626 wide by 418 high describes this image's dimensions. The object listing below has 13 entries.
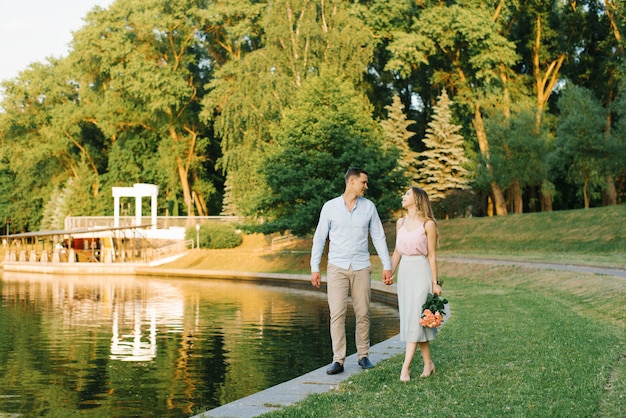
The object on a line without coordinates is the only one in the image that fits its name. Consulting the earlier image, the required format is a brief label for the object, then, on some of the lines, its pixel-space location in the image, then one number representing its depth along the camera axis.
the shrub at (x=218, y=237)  51.91
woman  8.70
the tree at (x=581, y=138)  41.75
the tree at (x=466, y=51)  48.62
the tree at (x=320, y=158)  35.94
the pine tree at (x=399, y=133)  53.67
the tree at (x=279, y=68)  44.28
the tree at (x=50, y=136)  68.69
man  9.21
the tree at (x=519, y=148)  45.62
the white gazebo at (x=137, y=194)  56.75
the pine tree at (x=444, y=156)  52.22
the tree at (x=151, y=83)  58.25
